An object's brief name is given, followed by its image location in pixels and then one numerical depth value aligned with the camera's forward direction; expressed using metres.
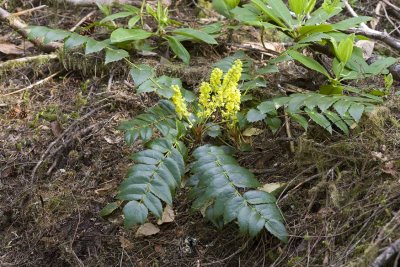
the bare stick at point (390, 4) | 3.91
